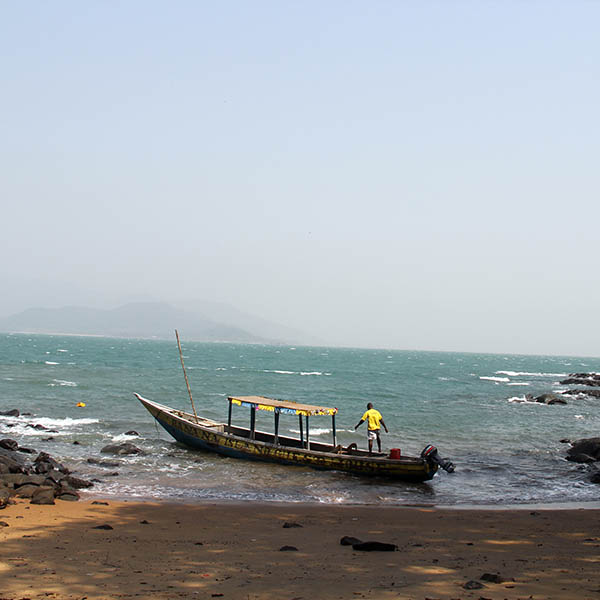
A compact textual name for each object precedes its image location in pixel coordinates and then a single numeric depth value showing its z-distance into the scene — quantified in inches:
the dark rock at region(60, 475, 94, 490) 706.7
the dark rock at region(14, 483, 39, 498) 623.5
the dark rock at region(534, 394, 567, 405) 2129.7
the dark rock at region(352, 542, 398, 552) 441.2
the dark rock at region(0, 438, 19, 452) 898.7
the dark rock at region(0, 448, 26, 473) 724.0
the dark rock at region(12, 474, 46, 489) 649.5
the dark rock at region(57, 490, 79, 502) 637.9
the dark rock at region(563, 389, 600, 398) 2532.0
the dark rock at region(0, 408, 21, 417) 1319.0
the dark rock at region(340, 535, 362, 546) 463.6
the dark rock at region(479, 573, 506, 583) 356.4
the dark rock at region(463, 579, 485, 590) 340.2
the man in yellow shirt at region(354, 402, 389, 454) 896.3
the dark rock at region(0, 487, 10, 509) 570.9
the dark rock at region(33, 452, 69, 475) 742.5
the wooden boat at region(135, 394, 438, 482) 830.5
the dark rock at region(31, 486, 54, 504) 602.1
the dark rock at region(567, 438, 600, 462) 1035.9
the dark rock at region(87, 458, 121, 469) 863.5
